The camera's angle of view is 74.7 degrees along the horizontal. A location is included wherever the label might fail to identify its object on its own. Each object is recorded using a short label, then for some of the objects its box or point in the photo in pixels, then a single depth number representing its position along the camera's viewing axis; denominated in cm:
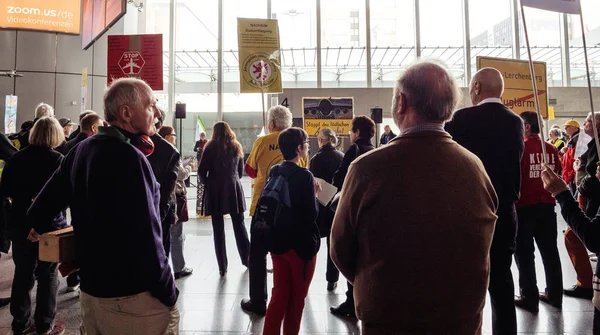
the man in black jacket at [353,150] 312
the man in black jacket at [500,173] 223
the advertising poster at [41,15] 1061
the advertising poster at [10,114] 884
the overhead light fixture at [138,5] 1216
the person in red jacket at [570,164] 479
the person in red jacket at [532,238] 321
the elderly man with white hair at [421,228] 108
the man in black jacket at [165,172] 280
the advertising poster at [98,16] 538
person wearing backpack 235
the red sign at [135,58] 559
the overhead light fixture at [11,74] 1056
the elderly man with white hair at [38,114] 375
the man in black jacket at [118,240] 135
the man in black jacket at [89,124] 345
